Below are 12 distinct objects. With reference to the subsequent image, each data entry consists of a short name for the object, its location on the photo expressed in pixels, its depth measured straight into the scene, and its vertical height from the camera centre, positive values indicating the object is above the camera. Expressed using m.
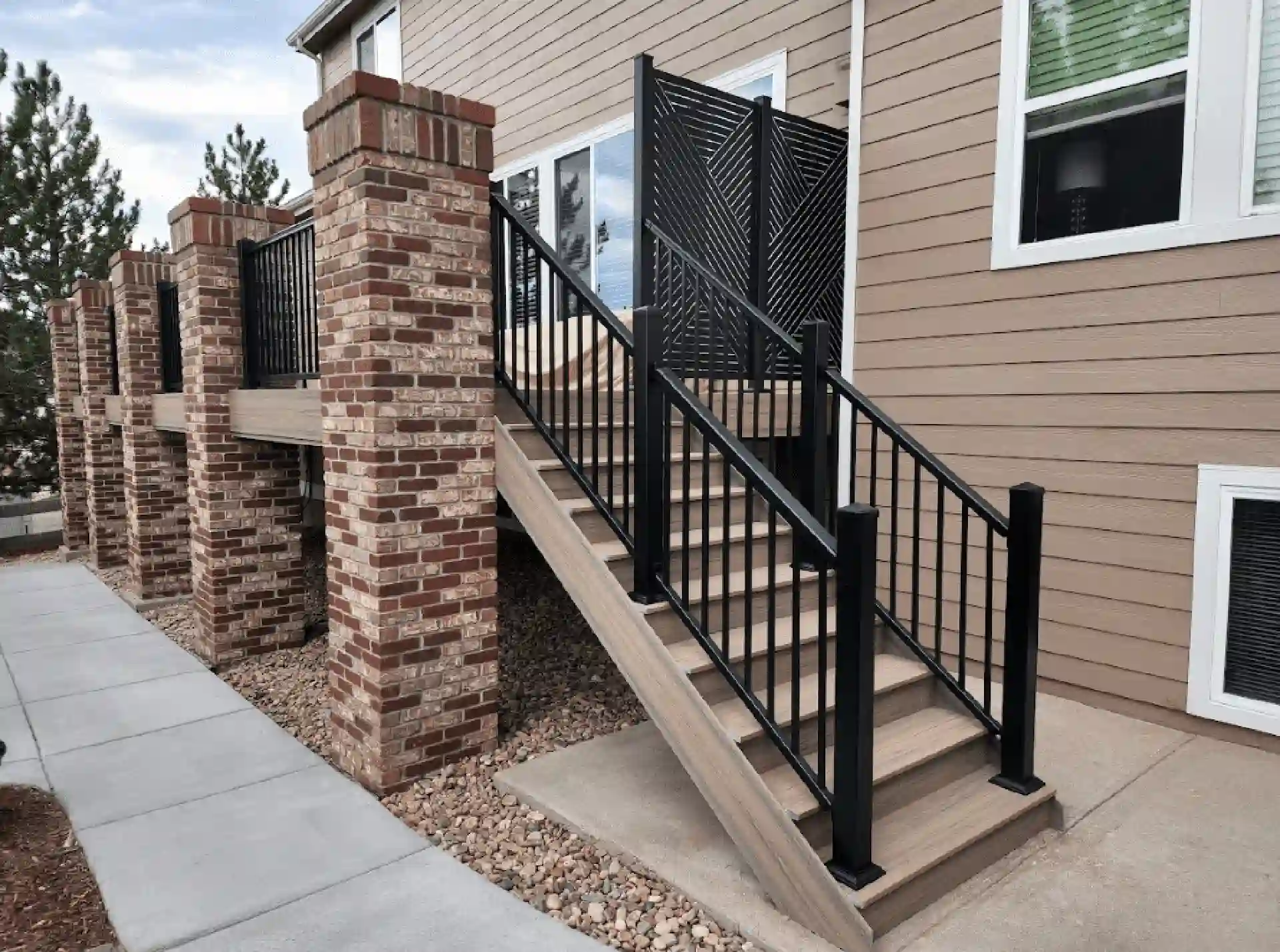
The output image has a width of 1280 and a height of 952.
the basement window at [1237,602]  3.48 -0.85
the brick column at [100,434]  8.59 -0.35
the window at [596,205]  6.86 +1.70
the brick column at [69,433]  9.97 -0.40
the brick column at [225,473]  5.23 -0.47
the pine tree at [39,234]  13.55 +2.84
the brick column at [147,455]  6.94 -0.46
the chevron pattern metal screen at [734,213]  4.25 +1.05
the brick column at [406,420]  3.28 -0.08
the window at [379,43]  9.88 +4.33
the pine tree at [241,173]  18.75 +5.07
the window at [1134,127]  3.39 +1.21
